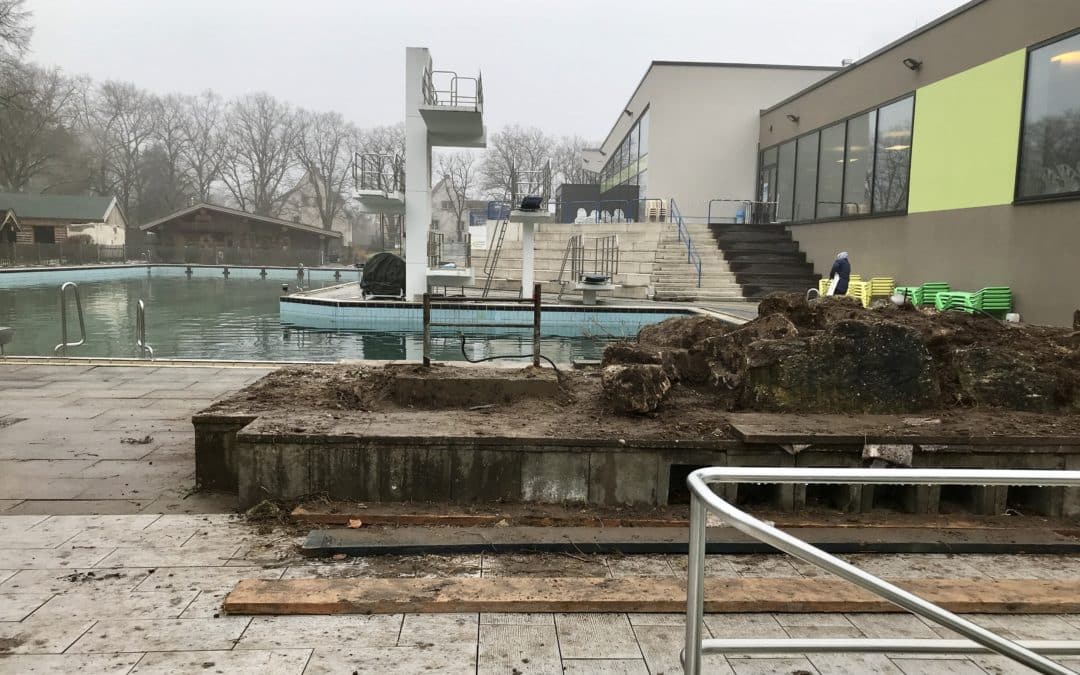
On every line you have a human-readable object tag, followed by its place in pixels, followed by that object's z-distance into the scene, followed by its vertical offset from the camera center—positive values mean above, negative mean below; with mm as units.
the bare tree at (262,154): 72000 +12114
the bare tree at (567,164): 64469 +10616
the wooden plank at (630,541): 3730 -1527
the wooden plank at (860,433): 4297 -996
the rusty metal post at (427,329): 5499 -491
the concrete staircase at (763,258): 22312 +671
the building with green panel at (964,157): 12250 +2869
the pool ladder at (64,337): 9980 -1116
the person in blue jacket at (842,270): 14977 +204
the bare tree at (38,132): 48344 +9818
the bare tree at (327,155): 73625 +12383
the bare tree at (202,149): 70750 +12257
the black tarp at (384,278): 21250 -274
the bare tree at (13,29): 30656 +10727
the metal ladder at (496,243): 28533 +1305
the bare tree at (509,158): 62000 +10658
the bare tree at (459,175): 68250 +9751
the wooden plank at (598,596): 3027 -1498
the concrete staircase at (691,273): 22672 +90
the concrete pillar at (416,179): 18984 +2652
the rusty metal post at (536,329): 5618 -495
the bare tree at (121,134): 66000 +12944
